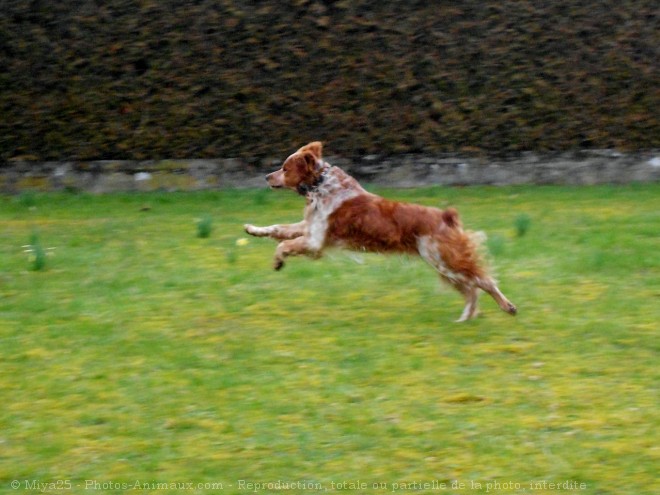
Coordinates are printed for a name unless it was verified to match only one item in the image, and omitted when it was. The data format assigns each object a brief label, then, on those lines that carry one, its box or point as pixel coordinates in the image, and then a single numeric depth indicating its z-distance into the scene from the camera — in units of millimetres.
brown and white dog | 14445
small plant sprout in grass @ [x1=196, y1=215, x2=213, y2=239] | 20234
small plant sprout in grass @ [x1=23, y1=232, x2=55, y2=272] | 17469
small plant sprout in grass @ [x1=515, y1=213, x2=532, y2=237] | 19844
